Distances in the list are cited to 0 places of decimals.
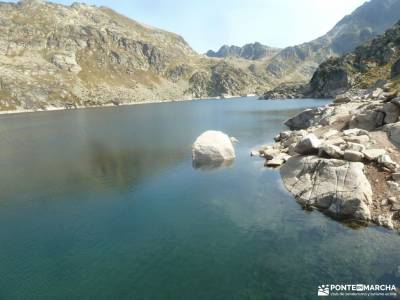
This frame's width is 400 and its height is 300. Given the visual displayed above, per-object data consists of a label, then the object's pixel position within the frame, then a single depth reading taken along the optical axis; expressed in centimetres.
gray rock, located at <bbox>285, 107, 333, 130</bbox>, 6611
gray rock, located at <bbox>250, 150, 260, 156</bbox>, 5198
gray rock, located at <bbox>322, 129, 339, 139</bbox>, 4448
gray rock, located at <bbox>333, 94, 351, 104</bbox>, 8062
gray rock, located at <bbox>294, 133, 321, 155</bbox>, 3653
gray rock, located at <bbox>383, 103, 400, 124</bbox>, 4133
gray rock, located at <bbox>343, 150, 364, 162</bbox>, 3231
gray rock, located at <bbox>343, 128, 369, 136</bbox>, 3956
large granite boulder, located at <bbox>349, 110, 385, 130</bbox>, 4347
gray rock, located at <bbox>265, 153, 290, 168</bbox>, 4337
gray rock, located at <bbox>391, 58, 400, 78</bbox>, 10476
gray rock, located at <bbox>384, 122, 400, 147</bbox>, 3575
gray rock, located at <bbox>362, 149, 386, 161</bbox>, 3234
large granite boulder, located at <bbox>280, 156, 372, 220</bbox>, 2675
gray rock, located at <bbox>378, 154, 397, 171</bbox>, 3065
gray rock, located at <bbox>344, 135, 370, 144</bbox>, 3691
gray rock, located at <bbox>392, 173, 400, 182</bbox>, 2889
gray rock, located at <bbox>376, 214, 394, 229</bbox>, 2433
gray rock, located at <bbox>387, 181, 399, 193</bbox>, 2768
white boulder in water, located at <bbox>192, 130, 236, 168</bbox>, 4719
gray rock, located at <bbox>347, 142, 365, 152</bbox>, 3384
